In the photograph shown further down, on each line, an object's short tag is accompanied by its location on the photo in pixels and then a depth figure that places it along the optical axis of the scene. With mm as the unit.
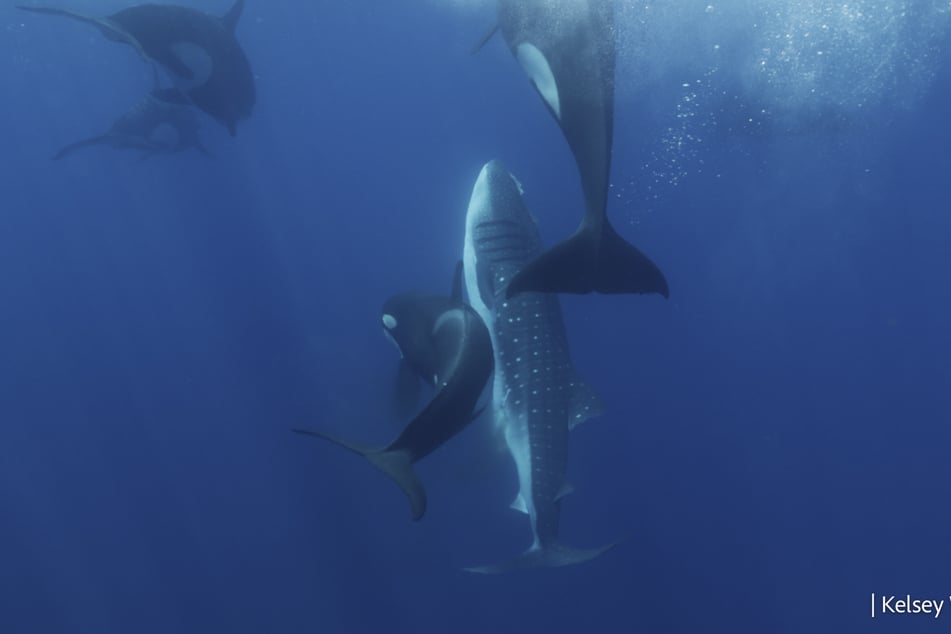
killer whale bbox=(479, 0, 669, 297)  3578
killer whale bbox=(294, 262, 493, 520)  3512
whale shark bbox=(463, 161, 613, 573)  5910
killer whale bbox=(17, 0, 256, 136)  5805
